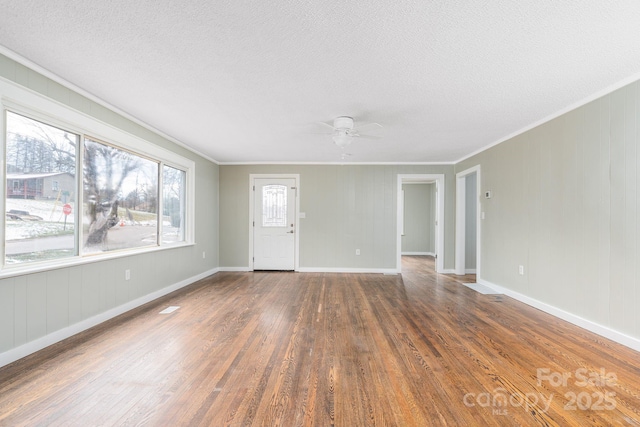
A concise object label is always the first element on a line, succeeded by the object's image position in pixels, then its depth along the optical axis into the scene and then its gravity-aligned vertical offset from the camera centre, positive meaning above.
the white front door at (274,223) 5.97 -0.20
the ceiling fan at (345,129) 3.25 +1.08
